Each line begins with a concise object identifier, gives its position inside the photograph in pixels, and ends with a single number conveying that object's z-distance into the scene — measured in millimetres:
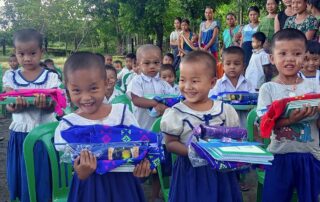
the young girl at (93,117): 1404
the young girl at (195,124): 1488
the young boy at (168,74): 2880
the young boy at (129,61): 5572
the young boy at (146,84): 2425
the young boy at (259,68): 3960
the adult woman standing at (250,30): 4720
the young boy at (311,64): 2502
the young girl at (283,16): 3815
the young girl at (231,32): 5448
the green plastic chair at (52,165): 1713
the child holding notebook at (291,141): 1687
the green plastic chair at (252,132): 1991
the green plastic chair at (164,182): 1889
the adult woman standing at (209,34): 5764
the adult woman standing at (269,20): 4293
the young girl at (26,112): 1991
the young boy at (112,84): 2999
